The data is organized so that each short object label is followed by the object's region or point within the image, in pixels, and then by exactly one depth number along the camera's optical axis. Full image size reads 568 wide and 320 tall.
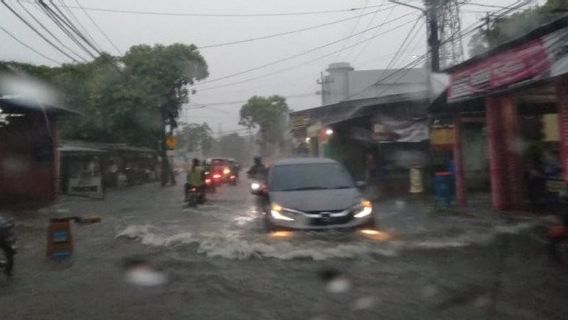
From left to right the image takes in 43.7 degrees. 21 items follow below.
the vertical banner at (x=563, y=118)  13.47
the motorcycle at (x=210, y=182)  30.86
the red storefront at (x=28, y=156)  27.20
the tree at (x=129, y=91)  41.94
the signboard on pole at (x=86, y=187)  30.19
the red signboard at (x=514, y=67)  13.05
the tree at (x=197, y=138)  105.81
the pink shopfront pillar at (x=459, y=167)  19.45
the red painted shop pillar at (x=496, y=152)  17.41
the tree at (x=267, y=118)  73.69
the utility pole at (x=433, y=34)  23.15
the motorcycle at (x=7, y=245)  9.62
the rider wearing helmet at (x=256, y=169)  24.39
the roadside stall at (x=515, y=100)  13.50
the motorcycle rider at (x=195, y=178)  23.53
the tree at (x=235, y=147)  120.06
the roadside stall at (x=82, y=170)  30.47
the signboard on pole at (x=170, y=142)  45.88
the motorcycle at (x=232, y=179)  43.09
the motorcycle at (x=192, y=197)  23.13
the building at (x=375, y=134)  25.70
